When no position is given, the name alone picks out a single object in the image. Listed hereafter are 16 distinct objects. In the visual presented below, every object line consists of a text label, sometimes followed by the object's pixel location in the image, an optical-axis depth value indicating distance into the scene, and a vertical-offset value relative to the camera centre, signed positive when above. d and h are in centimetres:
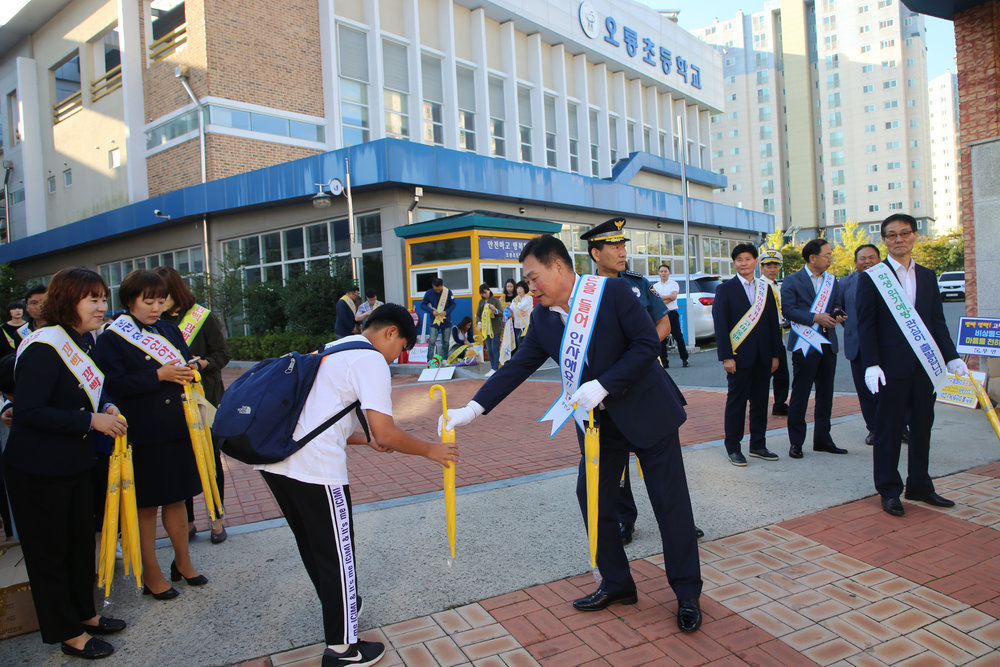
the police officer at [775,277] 643 +27
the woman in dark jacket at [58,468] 289 -56
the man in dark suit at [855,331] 548 -29
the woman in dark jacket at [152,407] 342 -37
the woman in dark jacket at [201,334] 404 +0
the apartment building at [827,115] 8662 +2536
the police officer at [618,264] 402 +32
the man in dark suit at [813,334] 586 -30
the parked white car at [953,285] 3303 +48
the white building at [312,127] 1856 +732
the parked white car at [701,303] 1530 +11
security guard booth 1428 +156
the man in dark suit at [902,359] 429 -41
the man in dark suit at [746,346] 562 -35
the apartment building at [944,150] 11419 +2669
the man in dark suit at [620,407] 294 -43
